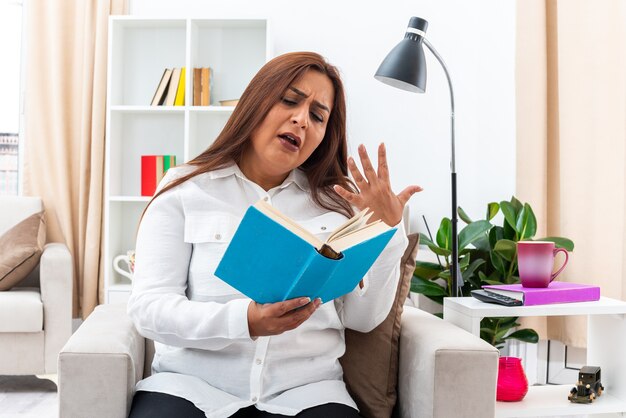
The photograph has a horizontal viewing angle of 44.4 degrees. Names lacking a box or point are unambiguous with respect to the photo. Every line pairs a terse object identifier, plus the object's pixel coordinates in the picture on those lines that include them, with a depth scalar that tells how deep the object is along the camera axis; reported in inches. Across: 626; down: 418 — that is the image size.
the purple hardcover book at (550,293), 73.3
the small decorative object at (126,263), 142.9
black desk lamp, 85.0
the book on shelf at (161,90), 149.3
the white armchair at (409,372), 57.9
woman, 57.7
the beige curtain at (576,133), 112.0
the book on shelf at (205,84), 148.8
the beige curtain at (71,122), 154.2
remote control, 72.7
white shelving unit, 152.0
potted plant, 115.3
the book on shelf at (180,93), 149.6
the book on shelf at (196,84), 149.3
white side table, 72.5
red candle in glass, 77.5
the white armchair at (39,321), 121.3
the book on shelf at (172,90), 149.4
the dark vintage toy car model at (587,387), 77.5
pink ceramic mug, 75.2
